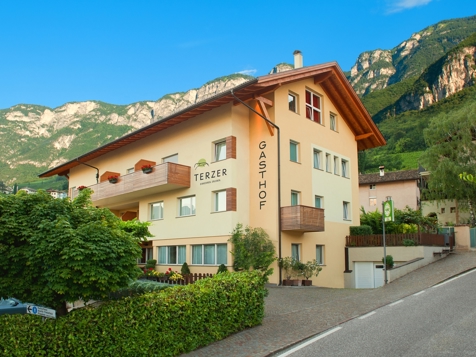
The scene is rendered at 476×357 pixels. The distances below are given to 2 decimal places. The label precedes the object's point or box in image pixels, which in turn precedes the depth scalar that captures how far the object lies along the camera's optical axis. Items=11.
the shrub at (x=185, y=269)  25.36
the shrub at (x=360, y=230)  28.57
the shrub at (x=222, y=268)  22.95
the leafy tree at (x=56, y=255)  8.23
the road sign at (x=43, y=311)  8.29
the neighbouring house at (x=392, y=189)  55.66
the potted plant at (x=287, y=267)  23.06
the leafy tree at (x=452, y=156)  45.25
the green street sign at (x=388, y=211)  21.67
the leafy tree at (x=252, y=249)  22.73
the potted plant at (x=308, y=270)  23.54
